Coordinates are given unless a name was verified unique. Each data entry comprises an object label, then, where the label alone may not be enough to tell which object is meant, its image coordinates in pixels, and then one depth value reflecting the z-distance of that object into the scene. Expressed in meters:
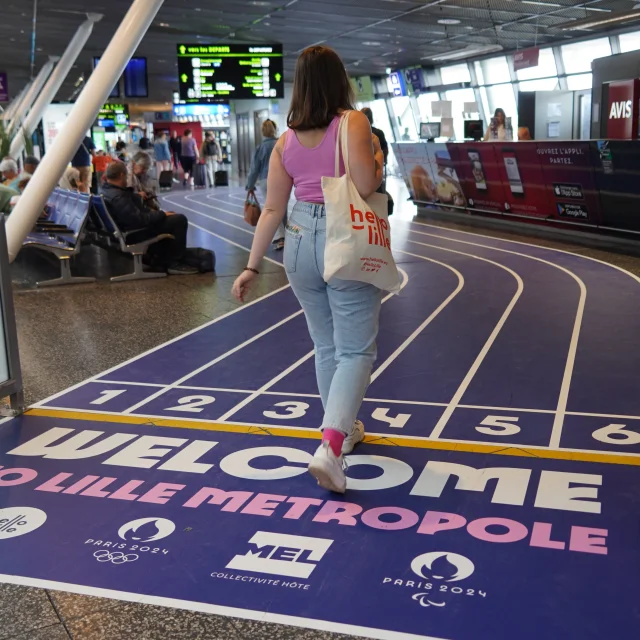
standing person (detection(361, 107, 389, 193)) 9.61
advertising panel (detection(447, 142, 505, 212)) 13.53
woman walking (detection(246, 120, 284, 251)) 10.53
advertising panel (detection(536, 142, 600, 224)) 11.16
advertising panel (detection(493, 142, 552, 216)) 12.34
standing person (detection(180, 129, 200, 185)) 29.45
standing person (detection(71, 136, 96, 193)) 14.76
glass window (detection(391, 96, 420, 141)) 35.13
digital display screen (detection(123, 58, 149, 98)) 20.81
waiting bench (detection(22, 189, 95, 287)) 8.88
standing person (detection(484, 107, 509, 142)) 15.10
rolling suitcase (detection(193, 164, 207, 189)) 28.84
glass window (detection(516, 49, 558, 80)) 25.48
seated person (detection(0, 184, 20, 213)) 10.06
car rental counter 10.58
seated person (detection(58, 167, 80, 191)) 13.06
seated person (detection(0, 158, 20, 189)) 13.21
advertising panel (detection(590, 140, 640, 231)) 10.26
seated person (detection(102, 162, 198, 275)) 8.98
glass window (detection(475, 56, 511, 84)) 28.34
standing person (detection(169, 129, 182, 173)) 36.07
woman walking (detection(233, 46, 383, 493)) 3.19
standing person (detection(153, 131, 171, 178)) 28.95
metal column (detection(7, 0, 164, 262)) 8.98
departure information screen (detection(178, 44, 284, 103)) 17.67
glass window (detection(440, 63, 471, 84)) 30.41
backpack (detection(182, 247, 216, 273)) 9.38
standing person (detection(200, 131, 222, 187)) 29.41
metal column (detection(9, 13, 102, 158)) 19.98
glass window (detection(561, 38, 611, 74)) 23.86
